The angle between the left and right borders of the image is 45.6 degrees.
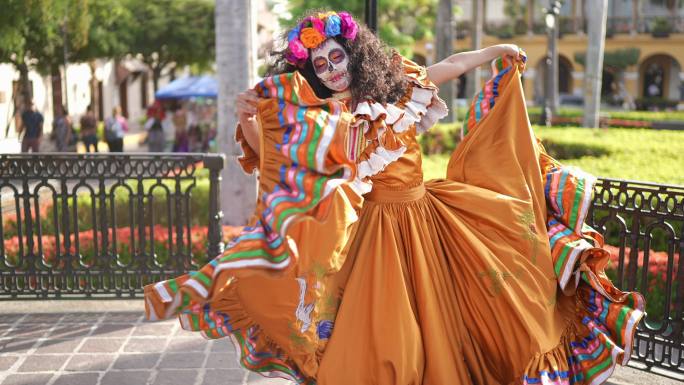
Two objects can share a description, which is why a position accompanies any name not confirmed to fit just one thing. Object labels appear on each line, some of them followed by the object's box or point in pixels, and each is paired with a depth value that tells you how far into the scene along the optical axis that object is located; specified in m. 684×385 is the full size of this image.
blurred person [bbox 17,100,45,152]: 18.44
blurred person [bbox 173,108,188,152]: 19.98
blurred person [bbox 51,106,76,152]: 19.67
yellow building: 44.72
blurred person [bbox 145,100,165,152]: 19.73
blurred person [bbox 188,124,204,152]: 21.71
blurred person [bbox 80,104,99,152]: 18.93
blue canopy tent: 25.19
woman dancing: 3.18
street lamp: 22.72
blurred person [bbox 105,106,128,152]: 19.12
